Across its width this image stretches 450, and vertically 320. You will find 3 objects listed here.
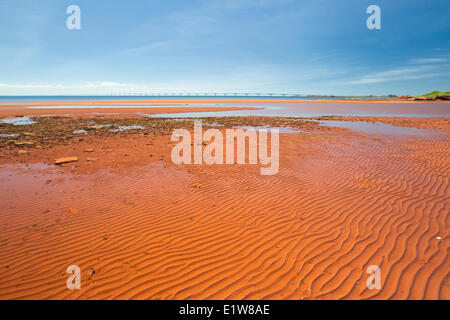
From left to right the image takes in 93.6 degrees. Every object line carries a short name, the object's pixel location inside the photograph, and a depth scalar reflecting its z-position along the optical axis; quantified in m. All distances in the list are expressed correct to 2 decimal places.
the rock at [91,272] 3.57
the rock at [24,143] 12.20
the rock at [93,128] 18.34
